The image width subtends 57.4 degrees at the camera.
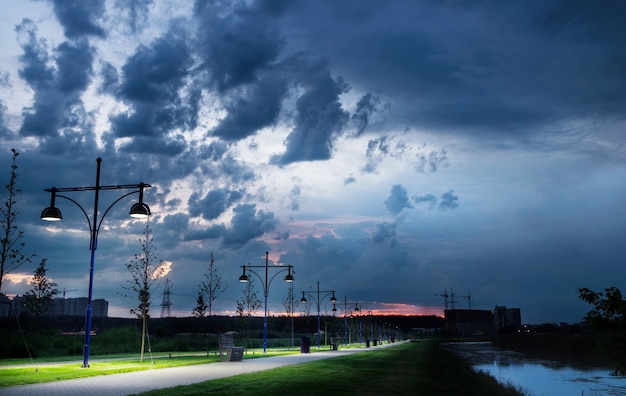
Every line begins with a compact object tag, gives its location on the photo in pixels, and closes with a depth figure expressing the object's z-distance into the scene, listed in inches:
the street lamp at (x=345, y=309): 3268.2
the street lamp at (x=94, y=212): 870.4
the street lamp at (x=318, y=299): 2645.2
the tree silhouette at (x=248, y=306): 1910.7
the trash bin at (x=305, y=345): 1779.0
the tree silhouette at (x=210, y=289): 1637.2
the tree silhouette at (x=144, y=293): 1235.2
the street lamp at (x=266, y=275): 1802.4
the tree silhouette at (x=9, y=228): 946.1
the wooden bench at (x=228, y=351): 1242.0
